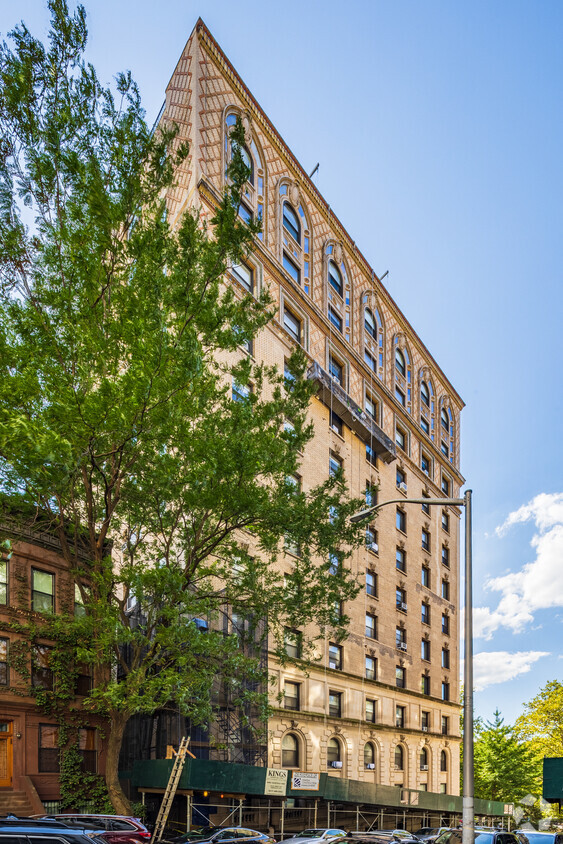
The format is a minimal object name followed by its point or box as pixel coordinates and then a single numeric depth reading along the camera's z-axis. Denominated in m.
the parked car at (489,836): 20.40
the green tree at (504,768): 54.34
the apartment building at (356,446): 33.66
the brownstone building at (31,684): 23.20
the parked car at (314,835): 20.24
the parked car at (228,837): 19.52
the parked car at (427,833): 31.37
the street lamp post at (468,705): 11.84
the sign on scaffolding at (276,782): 24.69
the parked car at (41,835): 9.97
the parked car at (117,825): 18.59
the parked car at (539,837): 23.67
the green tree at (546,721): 54.34
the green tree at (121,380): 16.11
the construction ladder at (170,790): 20.27
